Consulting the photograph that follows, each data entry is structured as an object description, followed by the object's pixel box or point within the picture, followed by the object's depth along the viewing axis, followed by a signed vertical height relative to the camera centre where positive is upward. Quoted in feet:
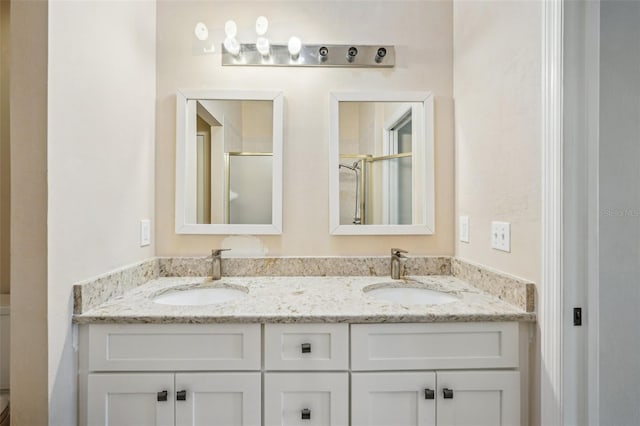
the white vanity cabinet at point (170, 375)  3.56 -1.86
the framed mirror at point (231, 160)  5.43 +0.91
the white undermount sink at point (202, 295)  4.77 -1.30
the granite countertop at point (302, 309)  3.56 -1.16
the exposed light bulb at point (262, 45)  5.25 +2.80
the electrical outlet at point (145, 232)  5.01 -0.33
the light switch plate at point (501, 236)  3.98 -0.31
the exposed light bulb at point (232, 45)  5.24 +2.81
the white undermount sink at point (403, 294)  4.91 -1.31
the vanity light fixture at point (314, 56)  5.44 +2.72
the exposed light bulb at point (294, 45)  5.27 +2.81
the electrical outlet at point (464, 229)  5.07 -0.28
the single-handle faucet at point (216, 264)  5.18 -0.86
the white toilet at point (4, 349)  3.70 -1.71
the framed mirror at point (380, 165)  5.48 +0.82
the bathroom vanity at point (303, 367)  3.57 -1.78
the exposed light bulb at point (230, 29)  5.18 +3.03
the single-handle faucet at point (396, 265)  5.26 -0.89
